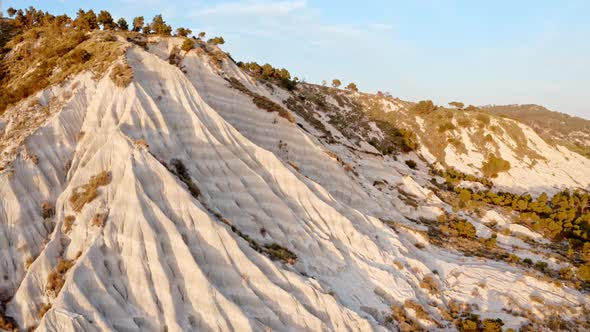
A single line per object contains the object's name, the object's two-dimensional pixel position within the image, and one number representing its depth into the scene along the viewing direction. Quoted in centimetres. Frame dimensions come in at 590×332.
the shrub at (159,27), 5238
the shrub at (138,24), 5325
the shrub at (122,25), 5141
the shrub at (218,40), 6135
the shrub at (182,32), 5300
